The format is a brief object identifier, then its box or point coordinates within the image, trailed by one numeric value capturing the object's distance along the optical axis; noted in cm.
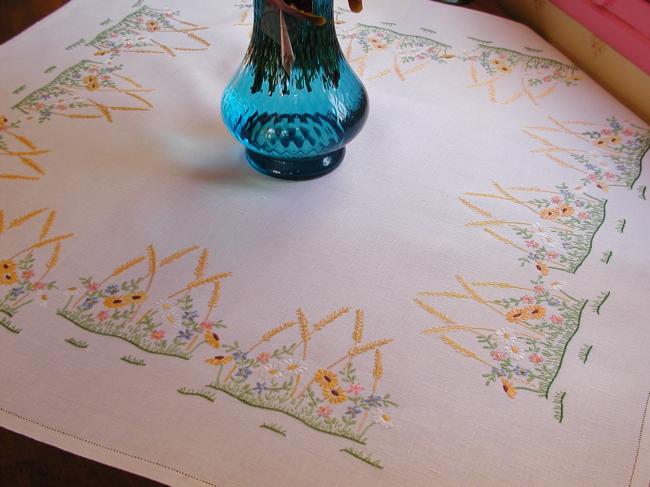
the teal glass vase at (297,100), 96
